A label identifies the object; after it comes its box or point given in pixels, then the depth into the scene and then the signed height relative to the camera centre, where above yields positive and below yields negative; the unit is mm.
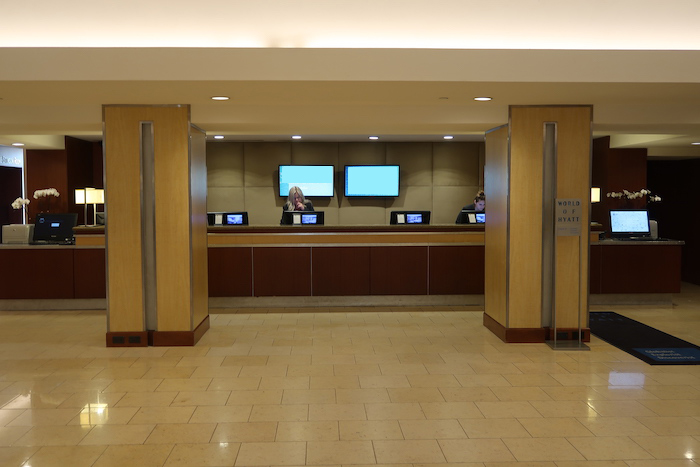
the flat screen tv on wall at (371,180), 13766 +540
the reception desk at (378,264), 9438 -896
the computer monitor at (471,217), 10125 -199
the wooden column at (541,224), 6926 -216
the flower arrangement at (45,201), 12832 +72
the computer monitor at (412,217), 10516 -210
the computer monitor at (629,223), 10055 -294
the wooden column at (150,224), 6777 -213
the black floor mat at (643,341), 6445 -1562
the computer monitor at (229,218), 10797 -232
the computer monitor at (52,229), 9516 -371
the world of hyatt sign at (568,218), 6777 -144
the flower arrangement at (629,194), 11227 +191
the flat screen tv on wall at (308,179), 13742 +562
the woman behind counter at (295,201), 10477 +60
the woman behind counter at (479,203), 10602 +28
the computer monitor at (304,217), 9758 -194
